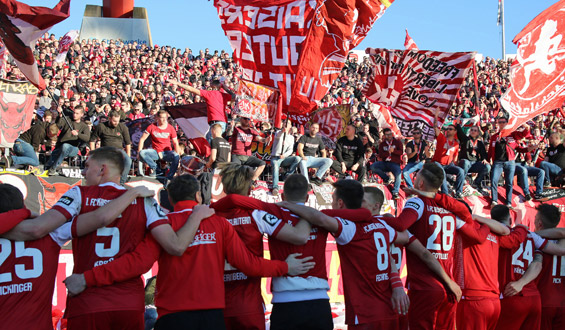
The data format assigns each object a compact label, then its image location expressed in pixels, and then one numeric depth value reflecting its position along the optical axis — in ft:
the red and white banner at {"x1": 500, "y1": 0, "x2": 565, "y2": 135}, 42.55
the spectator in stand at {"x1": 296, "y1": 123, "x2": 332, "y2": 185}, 44.32
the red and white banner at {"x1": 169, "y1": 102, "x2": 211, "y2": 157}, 42.52
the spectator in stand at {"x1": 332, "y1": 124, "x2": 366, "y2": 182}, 46.52
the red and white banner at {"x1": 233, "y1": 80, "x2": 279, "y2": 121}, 37.11
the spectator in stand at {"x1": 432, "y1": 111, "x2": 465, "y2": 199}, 47.60
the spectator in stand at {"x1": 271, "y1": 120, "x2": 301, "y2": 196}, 42.93
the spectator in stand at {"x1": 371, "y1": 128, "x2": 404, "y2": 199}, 47.44
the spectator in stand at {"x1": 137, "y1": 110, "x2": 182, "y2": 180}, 40.24
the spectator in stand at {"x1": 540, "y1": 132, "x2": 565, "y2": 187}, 52.95
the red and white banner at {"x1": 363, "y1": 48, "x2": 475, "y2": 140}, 44.83
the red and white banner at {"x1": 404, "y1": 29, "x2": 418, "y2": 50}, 59.82
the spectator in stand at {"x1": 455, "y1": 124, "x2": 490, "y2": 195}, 49.39
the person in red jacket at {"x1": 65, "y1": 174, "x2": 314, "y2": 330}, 12.61
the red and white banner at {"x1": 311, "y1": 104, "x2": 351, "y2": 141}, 48.08
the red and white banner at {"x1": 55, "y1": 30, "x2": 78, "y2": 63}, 55.16
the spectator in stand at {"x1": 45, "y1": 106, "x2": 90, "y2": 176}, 37.01
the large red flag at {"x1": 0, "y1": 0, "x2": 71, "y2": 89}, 31.45
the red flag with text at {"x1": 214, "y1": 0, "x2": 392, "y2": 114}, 36.09
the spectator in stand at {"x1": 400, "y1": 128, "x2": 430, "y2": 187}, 47.26
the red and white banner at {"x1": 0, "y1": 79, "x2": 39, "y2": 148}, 34.99
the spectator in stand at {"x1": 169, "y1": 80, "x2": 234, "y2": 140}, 39.42
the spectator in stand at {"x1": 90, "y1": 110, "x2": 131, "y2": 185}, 39.33
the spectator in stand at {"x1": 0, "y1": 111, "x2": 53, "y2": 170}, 35.19
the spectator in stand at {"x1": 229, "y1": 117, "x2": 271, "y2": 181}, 41.88
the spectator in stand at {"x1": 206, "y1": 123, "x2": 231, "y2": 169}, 38.83
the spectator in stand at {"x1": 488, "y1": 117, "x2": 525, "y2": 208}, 49.16
